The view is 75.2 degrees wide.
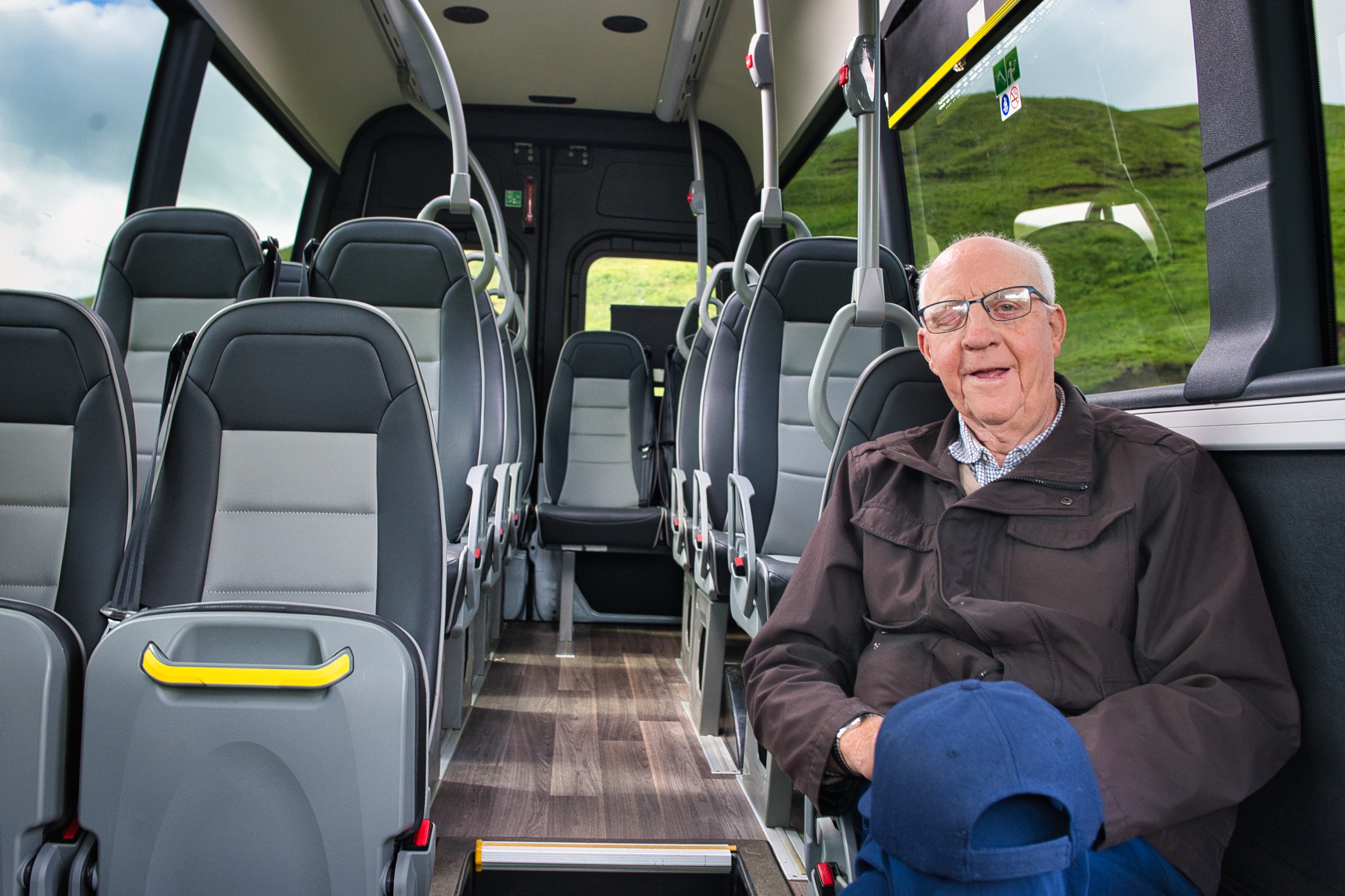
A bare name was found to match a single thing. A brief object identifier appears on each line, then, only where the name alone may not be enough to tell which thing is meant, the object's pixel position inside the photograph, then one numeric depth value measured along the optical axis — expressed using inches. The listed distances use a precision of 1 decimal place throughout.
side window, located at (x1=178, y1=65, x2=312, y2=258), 142.1
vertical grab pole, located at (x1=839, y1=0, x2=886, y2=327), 65.9
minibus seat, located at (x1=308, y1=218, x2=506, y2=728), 99.5
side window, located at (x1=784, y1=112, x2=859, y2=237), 155.2
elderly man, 39.3
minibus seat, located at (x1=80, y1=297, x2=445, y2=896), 45.2
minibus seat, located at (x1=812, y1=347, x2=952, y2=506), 62.5
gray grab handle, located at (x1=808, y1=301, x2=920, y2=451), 64.9
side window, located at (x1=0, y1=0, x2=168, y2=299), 104.7
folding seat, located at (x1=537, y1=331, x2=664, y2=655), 184.9
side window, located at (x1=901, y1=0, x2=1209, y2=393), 72.2
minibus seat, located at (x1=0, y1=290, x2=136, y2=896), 55.6
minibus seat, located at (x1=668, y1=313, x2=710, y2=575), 128.6
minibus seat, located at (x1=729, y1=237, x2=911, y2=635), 99.6
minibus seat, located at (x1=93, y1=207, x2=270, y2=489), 98.0
